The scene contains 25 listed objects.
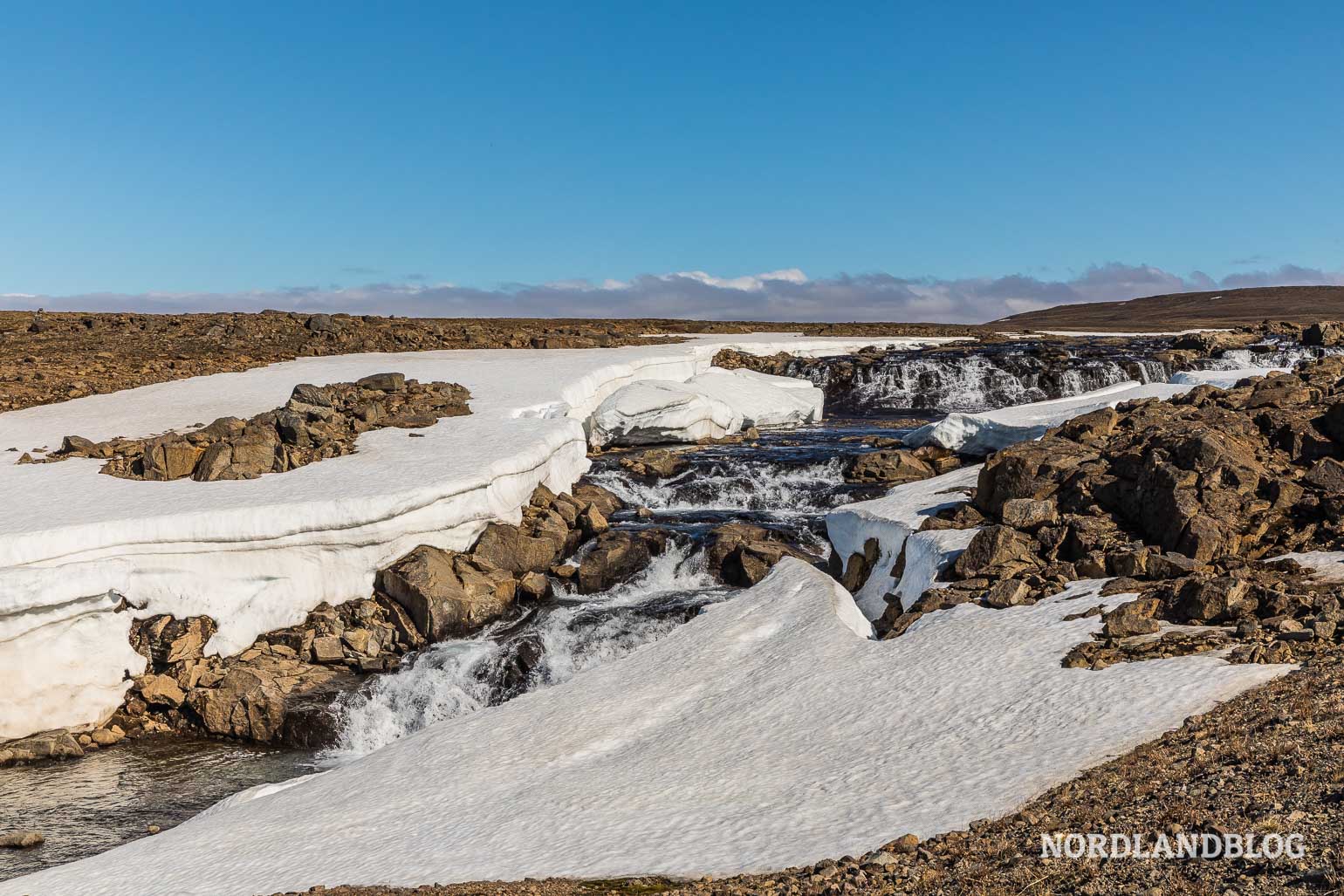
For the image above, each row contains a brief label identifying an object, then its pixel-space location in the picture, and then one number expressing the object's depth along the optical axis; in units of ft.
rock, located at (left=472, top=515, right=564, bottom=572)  59.67
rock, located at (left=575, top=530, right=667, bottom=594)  59.82
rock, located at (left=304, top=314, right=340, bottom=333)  139.13
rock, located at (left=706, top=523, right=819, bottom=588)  59.77
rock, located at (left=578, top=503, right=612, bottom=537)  66.23
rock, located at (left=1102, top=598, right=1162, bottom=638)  32.35
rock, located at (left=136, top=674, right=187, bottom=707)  48.85
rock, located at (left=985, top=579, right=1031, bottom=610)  38.06
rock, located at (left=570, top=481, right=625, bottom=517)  71.97
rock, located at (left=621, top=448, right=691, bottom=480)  79.66
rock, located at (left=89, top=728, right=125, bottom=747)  47.09
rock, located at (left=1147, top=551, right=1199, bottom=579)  36.37
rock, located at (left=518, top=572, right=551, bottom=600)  58.34
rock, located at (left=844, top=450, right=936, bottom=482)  75.31
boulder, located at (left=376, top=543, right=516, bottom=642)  53.83
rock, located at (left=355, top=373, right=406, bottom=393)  84.74
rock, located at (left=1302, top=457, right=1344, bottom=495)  40.45
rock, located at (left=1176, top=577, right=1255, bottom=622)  31.68
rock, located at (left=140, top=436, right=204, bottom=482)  60.80
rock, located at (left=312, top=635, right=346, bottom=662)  51.46
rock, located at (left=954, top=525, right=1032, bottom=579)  41.78
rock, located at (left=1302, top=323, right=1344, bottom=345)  125.29
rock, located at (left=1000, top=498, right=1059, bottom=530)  44.06
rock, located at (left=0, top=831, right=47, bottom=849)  37.27
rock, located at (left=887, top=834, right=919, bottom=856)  22.08
